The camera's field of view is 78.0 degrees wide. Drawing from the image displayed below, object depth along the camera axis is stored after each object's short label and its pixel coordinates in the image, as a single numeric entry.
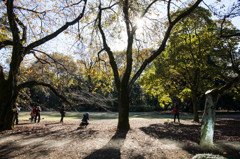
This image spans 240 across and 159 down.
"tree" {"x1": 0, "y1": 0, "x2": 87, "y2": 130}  8.84
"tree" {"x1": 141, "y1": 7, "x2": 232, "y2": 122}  13.10
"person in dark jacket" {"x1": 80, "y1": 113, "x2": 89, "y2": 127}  11.47
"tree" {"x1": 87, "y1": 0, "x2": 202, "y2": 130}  10.10
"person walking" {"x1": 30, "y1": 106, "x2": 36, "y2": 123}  14.24
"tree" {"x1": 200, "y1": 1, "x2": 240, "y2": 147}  5.50
